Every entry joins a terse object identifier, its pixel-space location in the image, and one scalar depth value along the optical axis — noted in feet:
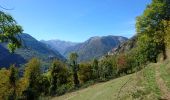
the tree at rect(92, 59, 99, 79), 183.05
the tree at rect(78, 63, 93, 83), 175.35
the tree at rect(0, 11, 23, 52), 12.50
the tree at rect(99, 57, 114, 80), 189.05
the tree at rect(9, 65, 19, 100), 125.94
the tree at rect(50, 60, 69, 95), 140.12
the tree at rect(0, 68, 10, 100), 116.60
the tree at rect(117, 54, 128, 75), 186.89
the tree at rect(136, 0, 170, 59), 82.87
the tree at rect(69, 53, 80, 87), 157.43
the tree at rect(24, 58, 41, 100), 137.25
